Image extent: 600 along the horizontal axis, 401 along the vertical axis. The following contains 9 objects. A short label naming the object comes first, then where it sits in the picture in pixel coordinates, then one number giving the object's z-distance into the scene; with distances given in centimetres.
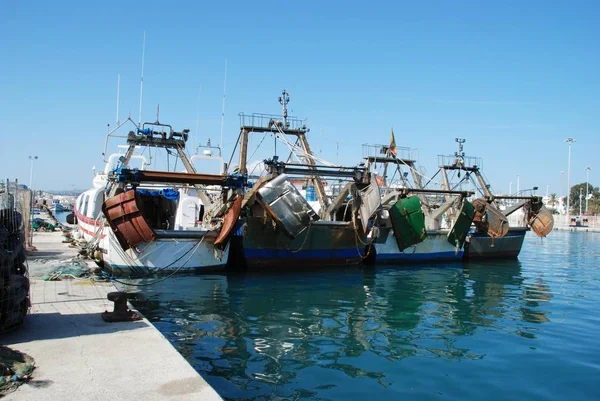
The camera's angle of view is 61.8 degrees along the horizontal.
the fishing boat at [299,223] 1831
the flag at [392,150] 2925
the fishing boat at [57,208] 10536
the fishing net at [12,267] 703
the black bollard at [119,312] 823
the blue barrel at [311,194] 2888
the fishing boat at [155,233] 1619
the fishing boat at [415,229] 2222
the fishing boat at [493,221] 2612
